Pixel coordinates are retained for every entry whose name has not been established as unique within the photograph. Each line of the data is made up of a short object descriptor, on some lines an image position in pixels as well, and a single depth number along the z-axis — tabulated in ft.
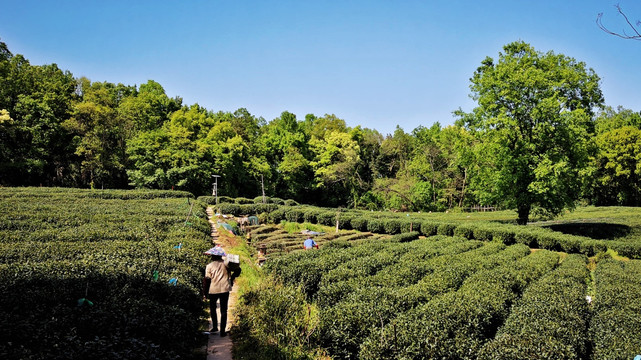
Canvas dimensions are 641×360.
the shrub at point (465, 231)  71.86
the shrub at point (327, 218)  91.25
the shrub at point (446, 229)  74.64
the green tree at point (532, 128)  70.95
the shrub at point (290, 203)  124.24
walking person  24.53
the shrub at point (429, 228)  76.48
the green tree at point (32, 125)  119.96
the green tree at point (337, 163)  152.25
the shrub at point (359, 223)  86.33
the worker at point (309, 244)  56.80
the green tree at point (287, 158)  153.79
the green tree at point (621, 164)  138.51
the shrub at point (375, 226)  83.76
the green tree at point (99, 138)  130.21
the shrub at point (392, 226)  80.89
